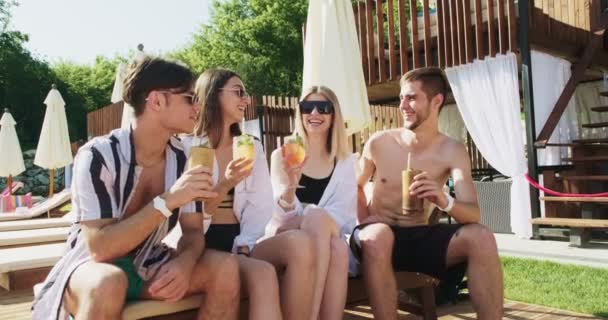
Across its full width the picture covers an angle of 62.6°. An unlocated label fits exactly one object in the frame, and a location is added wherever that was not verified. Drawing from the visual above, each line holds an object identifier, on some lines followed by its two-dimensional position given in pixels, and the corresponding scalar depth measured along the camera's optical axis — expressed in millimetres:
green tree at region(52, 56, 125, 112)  30100
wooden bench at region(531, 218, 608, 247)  6398
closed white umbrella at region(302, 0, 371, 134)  5641
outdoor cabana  7496
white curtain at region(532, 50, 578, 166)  7887
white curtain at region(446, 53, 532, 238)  7555
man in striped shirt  1982
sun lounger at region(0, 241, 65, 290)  3639
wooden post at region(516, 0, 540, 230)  7535
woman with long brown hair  2330
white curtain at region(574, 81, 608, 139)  10608
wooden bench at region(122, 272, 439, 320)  2074
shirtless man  2742
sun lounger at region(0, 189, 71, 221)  9815
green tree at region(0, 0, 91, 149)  25016
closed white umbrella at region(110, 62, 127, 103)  9359
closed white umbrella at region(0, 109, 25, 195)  11922
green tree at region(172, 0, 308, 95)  28641
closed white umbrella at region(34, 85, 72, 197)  11773
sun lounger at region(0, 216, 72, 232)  6982
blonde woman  2664
